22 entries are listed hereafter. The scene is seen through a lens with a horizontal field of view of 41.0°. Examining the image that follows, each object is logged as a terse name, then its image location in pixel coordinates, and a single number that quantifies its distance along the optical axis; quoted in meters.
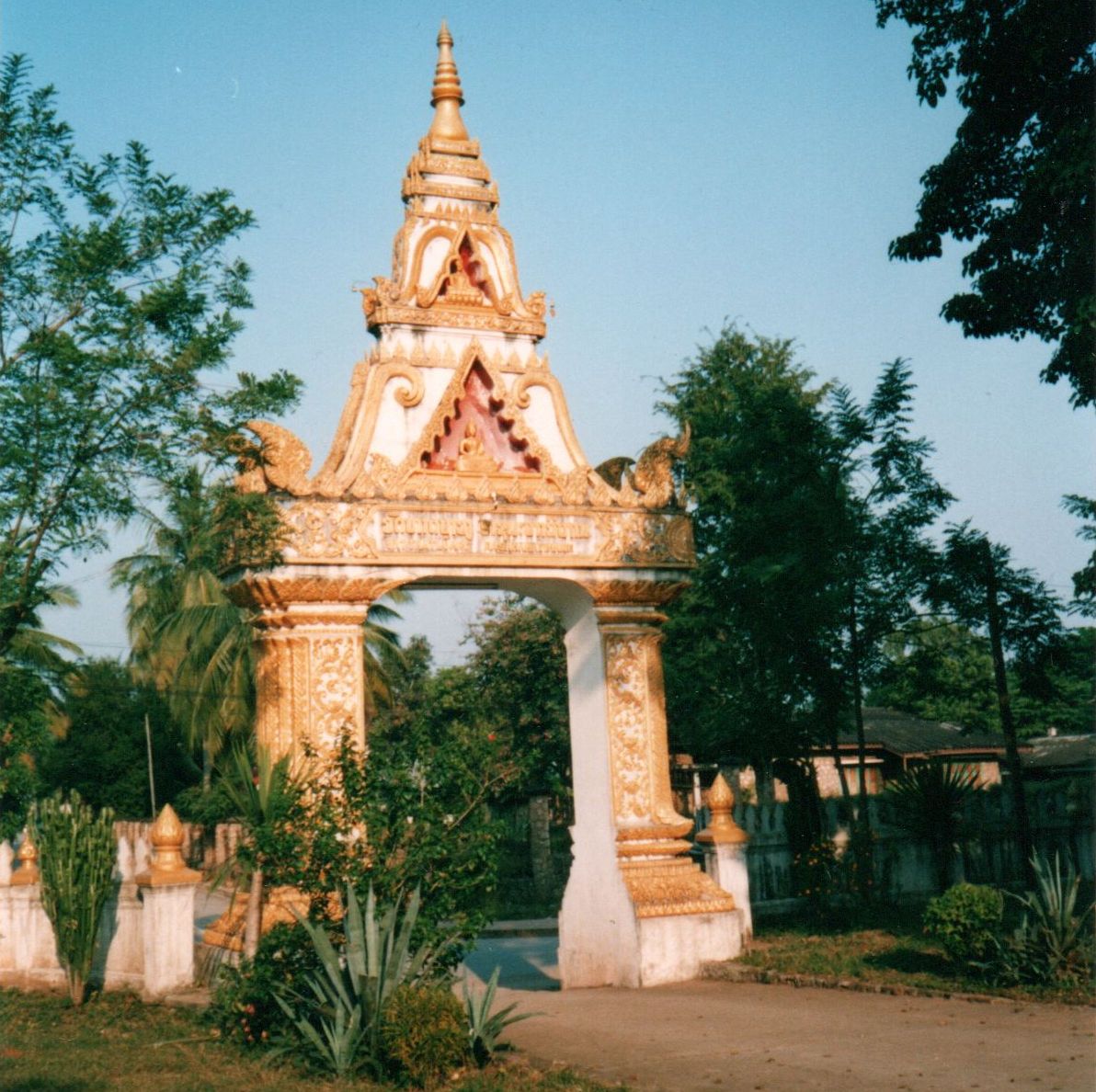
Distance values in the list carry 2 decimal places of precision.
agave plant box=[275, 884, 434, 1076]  9.77
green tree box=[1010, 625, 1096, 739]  17.02
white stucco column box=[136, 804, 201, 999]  13.77
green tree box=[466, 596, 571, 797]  33.91
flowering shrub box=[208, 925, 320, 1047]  10.62
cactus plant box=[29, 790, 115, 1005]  14.45
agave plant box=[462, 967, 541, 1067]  9.99
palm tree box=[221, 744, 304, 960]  10.97
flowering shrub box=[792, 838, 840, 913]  17.14
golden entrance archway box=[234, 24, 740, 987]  13.80
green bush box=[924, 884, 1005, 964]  12.14
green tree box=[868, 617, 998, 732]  16.98
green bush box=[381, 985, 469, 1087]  9.38
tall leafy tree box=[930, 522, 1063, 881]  16.89
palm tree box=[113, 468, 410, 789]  32.50
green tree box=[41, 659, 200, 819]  38.59
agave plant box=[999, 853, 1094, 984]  11.80
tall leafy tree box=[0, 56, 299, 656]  11.09
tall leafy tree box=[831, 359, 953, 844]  16.73
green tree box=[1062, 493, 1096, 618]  14.40
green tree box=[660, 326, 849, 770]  16.55
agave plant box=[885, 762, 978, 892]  17.86
